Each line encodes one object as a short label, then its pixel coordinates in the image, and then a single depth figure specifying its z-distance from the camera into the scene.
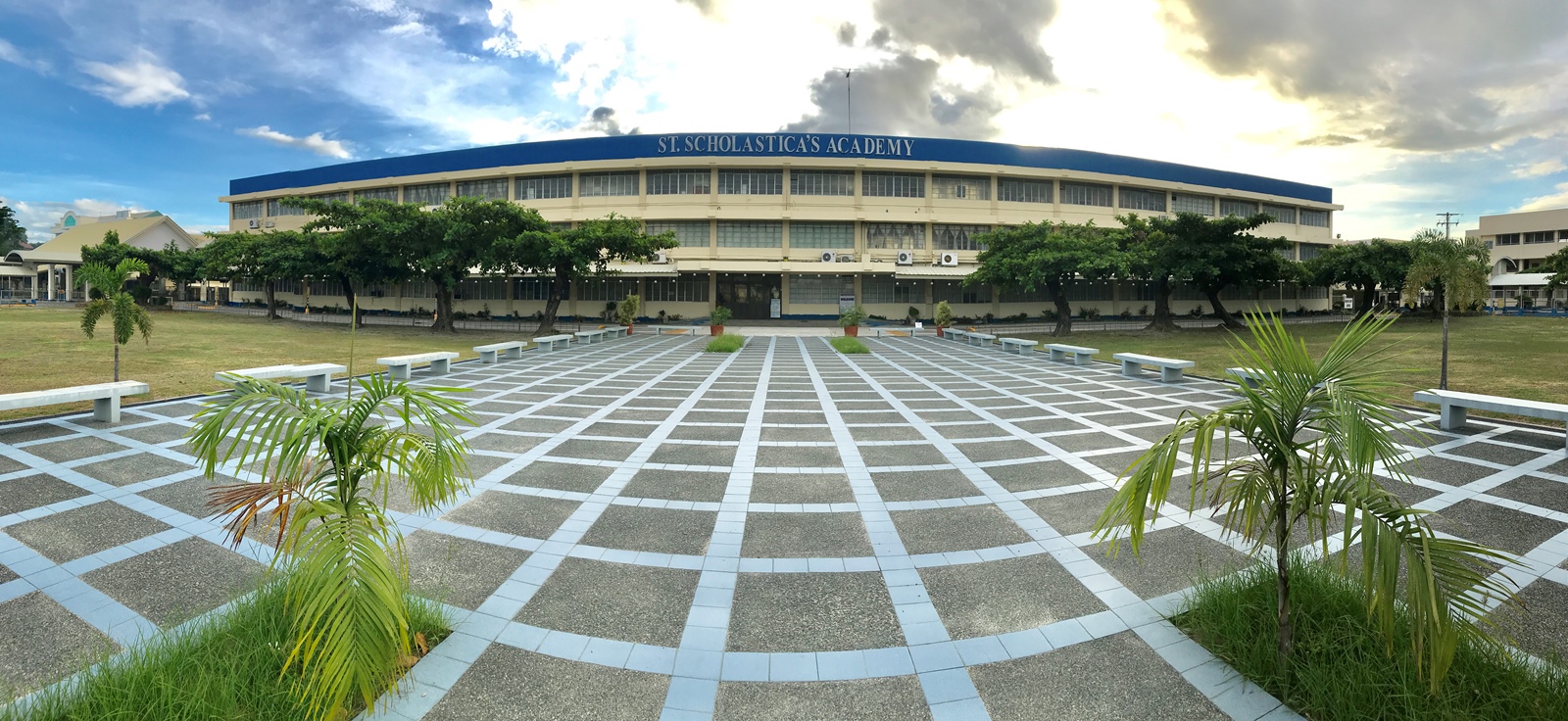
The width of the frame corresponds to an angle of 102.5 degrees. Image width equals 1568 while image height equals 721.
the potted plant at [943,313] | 33.72
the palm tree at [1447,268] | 17.28
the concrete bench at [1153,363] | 15.02
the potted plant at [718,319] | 31.73
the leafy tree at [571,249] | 28.39
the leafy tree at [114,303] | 11.72
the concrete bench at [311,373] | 11.54
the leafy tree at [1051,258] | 30.31
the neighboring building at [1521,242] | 51.81
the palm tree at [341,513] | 2.52
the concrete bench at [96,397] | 8.34
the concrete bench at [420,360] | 14.06
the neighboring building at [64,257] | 51.41
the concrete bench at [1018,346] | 23.58
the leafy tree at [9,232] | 64.19
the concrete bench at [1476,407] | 8.48
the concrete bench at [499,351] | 18.59
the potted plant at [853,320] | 31.77
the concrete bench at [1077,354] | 19.39
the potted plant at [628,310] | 33.53
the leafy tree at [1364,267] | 35.81
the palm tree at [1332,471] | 2.51
